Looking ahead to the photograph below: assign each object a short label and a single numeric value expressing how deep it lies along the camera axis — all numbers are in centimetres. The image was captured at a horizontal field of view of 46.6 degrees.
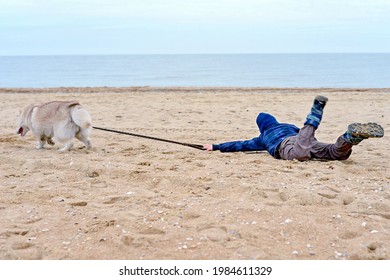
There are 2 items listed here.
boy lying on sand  497
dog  640
